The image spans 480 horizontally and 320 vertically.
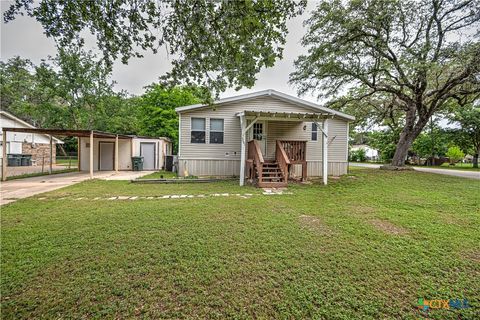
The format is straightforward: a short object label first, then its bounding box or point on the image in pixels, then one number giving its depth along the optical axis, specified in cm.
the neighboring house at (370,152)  4122
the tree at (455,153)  2124
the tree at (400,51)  1038
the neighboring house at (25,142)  1475
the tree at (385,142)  2430
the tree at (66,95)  2034
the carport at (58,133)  860
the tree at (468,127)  1855
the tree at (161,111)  1928
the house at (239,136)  933
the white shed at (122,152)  1359
